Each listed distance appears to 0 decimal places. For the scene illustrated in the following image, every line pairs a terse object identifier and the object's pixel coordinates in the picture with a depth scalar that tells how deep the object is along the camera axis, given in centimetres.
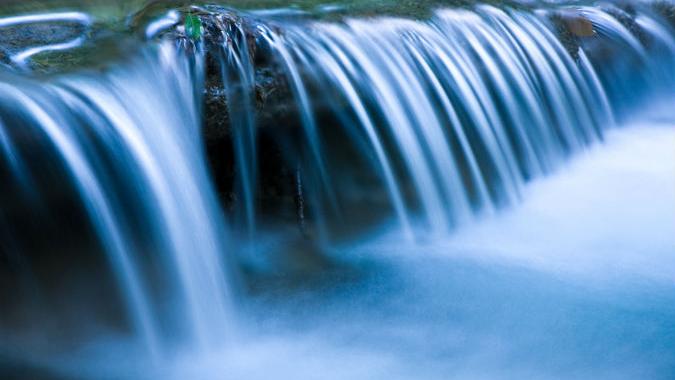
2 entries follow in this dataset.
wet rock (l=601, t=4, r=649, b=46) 660
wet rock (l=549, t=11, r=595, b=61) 584
